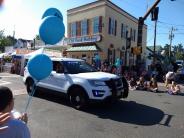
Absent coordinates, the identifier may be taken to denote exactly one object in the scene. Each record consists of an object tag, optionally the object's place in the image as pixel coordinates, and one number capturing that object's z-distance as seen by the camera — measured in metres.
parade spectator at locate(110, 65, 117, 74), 9.56
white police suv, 4.42
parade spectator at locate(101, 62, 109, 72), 9.78
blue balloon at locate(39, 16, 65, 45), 2.33
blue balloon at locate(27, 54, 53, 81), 2.16
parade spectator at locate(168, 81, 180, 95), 6.87
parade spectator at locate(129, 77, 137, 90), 7.64
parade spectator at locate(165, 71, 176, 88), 7.32
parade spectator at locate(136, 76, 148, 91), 7.41
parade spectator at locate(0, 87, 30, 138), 1.21
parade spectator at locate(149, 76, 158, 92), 7.17
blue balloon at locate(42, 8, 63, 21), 2.51
